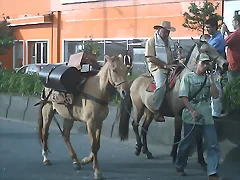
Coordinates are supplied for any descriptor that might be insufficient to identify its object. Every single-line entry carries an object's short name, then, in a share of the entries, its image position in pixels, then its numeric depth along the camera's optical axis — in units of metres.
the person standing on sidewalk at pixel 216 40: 10.53
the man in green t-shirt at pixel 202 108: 8.77
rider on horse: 10.48
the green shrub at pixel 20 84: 17.58
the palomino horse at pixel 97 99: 8.98
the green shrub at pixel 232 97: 11.05
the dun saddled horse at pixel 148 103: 9.60
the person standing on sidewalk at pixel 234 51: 11.20
